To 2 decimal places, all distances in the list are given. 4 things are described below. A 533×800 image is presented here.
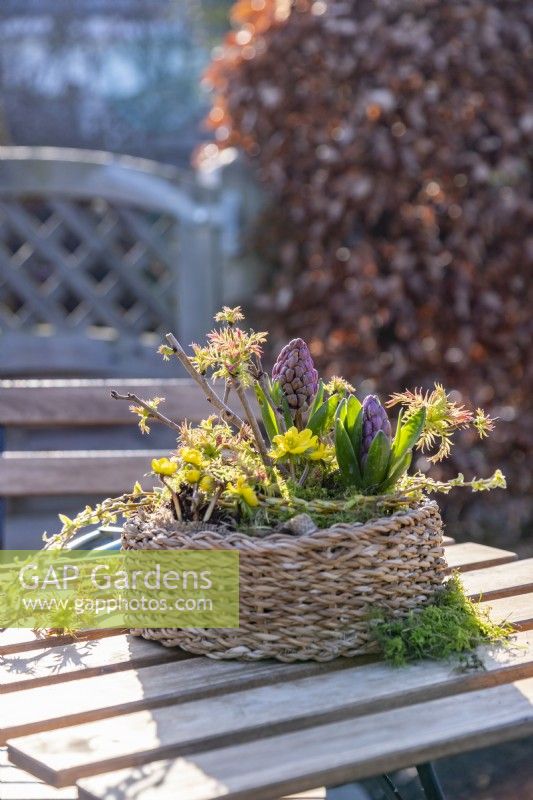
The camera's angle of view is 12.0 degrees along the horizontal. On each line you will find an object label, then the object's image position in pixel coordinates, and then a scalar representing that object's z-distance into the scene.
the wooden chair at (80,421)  2.98
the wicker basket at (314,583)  2.09
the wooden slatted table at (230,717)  1.92
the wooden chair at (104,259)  4.94
